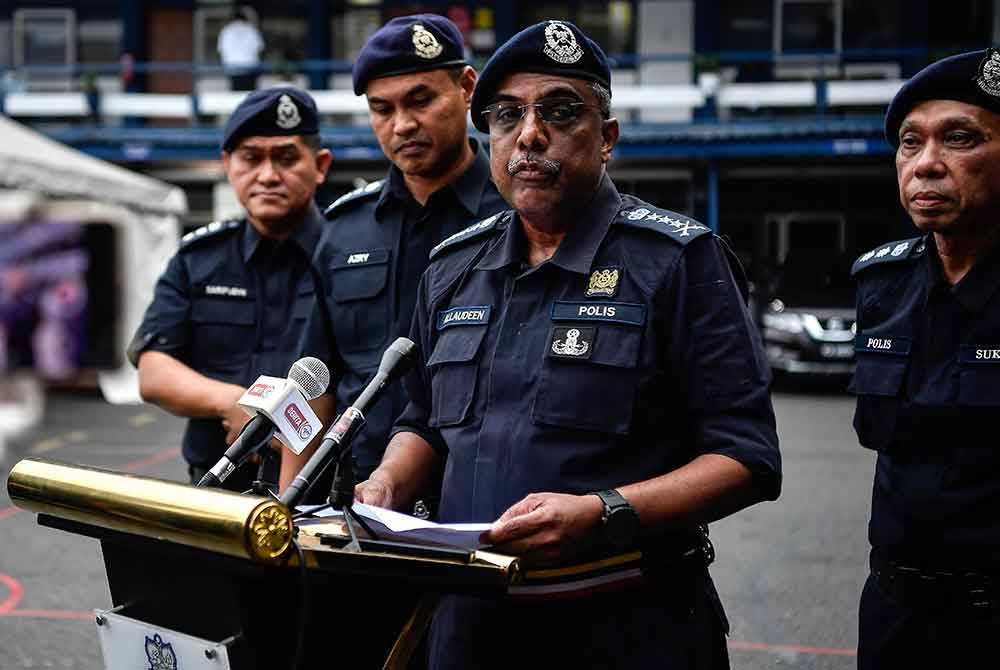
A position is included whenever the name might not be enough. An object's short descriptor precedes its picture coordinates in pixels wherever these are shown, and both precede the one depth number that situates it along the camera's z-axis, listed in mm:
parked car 13086
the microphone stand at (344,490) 1870
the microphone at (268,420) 1947
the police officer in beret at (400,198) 2984
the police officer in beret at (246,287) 3561
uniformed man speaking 1976
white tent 10672
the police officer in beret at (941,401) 2402
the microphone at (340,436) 1842
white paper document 1768
